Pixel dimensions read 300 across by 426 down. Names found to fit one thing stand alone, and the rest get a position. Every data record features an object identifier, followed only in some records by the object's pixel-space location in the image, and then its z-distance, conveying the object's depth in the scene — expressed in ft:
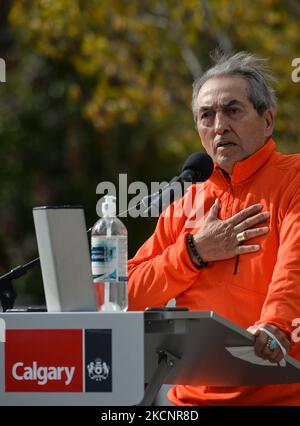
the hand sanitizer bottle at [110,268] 27.27
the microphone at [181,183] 30.22
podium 25.04
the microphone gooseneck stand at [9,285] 28.81
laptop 25.98
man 29.71
